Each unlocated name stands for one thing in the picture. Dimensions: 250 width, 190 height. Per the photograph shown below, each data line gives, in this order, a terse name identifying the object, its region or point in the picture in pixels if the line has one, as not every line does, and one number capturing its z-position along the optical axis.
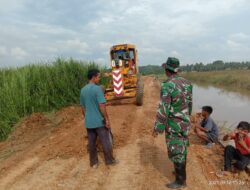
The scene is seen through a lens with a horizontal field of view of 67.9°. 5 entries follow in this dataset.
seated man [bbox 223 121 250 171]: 3.19
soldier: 2.79
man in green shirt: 3.39
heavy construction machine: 7.82
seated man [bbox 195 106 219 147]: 4.25
